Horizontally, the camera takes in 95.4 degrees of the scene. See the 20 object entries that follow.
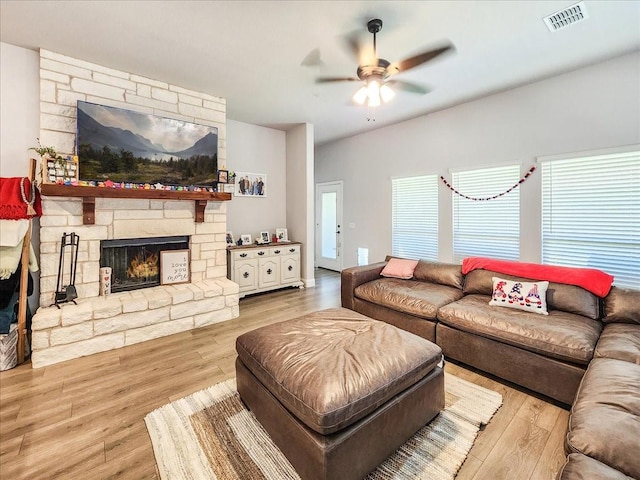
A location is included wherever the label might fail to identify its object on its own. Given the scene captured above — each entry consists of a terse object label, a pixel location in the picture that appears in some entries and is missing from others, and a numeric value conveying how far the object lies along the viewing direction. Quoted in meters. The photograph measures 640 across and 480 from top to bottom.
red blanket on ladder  2.55
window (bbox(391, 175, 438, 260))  4.79
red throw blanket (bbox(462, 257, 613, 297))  2.53
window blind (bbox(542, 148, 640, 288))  3.05
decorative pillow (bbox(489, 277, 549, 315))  2.54
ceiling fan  2.41
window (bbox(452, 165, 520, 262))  3.90
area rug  1.52
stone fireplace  2.72
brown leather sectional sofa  1.17
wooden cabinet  4.56
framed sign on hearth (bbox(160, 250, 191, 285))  3.72
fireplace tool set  2.97
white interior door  6.55
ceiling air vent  2.31
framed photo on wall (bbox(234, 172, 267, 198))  5.08
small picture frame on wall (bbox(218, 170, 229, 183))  4.03
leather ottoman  1.36
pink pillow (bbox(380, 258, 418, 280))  3.72
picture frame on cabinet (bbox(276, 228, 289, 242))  5.41
